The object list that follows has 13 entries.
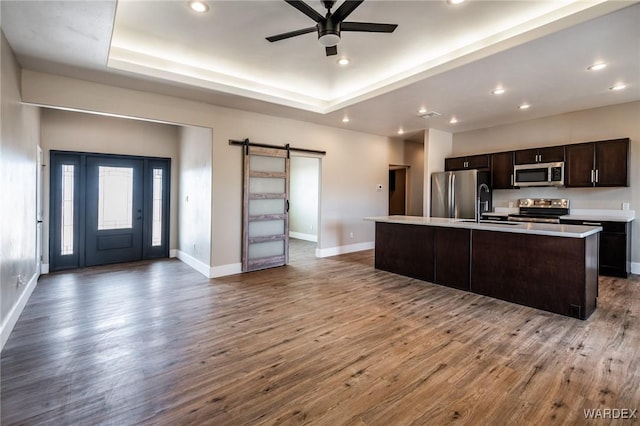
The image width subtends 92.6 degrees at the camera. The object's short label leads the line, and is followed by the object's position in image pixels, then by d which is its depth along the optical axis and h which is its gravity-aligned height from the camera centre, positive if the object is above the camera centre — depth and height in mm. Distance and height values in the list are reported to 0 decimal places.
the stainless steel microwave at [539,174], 5387 +693
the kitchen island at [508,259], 3279 -605
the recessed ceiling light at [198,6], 2779 +1881
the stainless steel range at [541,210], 5538 +40
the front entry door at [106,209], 5312 -16
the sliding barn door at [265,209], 5273 +10
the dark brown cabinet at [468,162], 6371 +1059
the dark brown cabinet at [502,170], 6020 +833
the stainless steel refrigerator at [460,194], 6043 +363
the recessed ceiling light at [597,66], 3445 +1677
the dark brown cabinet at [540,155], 5418 +1051
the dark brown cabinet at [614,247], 4789 -549
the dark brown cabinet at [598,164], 4844 +805
